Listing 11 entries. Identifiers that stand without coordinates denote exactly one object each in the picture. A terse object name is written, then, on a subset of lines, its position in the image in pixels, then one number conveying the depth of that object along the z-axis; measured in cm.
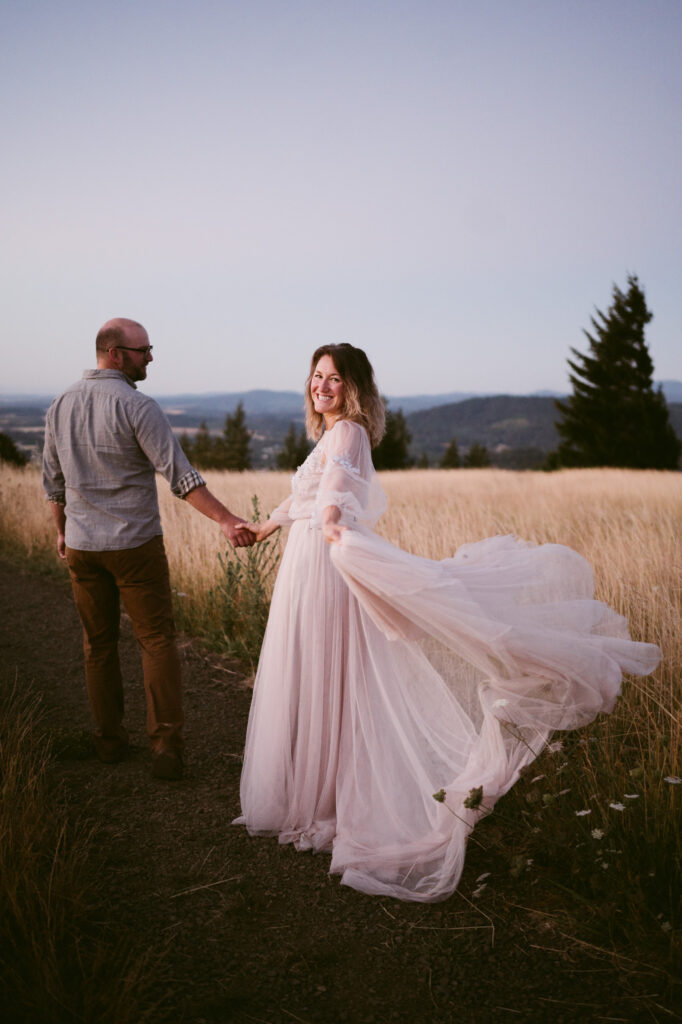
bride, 311
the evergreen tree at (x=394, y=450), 4253
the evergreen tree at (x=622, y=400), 3966
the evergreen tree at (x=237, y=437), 5492
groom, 387
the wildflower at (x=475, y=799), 292
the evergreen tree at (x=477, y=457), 6340
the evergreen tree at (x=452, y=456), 6489
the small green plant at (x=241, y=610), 620
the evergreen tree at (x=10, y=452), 1888
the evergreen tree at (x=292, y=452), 5584
